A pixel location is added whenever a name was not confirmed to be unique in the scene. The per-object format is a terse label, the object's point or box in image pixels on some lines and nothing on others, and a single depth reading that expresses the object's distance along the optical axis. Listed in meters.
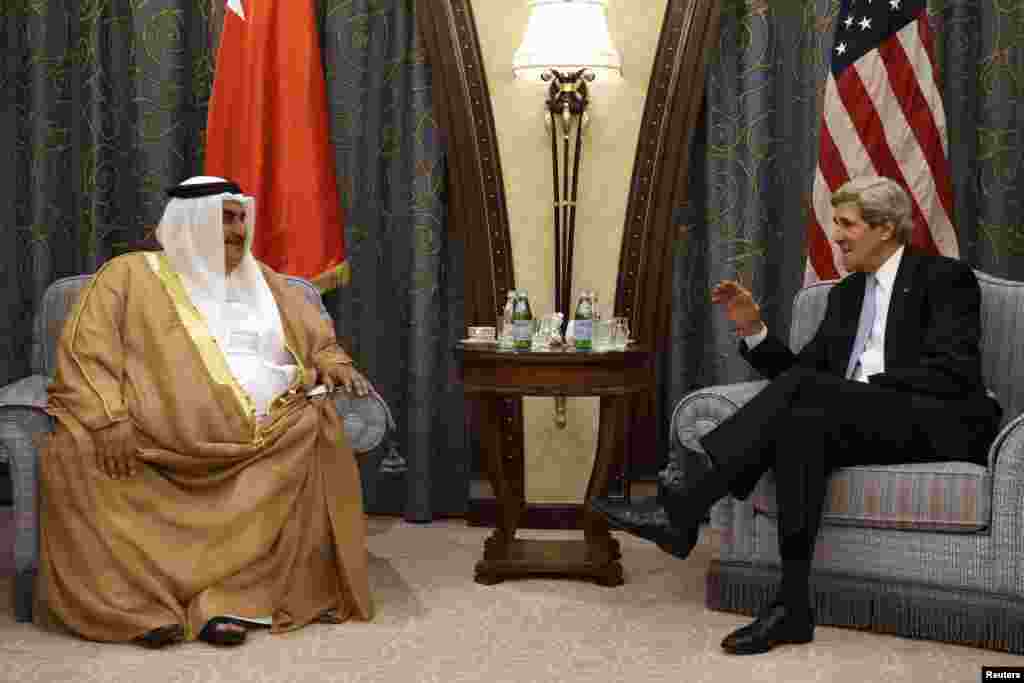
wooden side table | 3.93
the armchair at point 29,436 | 3.48
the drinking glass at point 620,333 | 4.12
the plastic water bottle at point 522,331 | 4.03
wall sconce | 4.27
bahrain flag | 4.60
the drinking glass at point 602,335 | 4.07
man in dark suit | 3.40
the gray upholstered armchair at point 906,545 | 3.29
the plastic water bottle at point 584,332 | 4.00
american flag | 4.28
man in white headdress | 3.37
